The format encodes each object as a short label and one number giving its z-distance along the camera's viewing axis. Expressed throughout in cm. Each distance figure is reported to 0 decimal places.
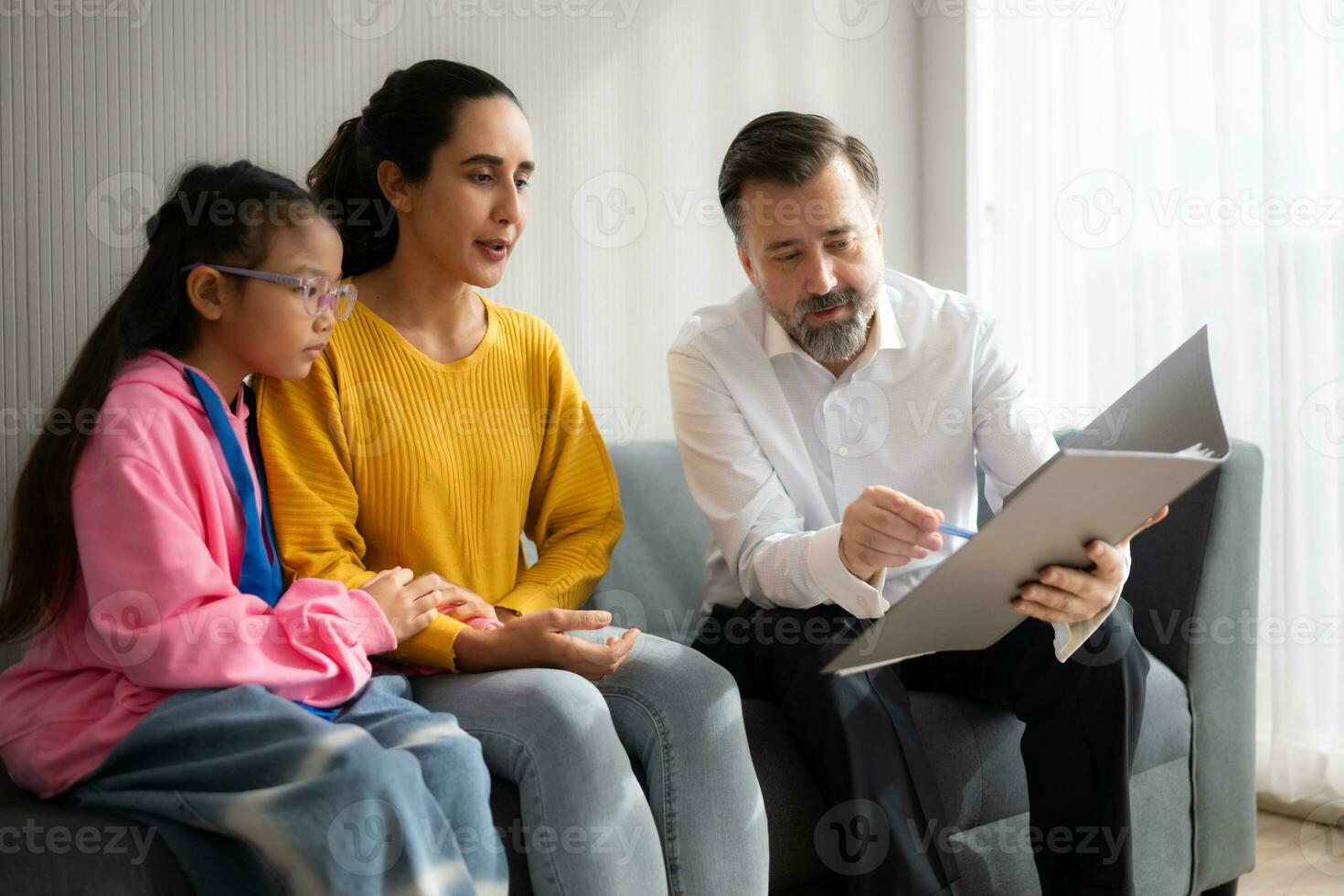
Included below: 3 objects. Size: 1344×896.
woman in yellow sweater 125
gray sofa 160
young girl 107
